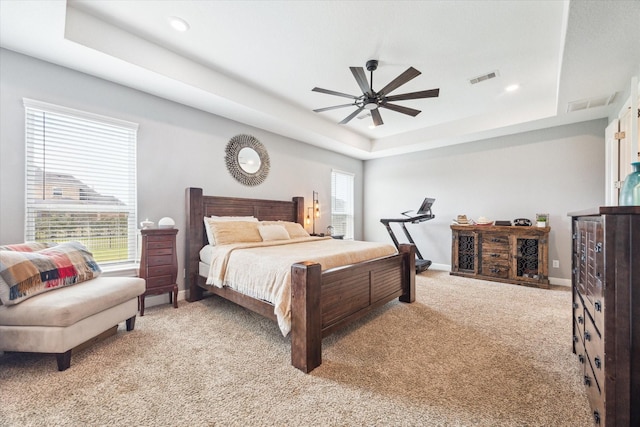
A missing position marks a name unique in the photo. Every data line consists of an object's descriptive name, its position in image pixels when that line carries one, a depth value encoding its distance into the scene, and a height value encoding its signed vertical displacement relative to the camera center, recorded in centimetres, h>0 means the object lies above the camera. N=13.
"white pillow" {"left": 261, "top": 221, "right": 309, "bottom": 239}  430 -26
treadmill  504 -10
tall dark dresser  112 -44
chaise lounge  186 -77
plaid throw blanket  189 -45
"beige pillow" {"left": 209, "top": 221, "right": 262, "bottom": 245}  343 -26
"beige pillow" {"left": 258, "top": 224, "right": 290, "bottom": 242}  379 -28
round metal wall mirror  421 +90
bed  198 -71
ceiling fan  253 +129
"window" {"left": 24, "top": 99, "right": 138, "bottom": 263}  265 +36
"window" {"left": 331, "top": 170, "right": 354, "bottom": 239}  616 +26
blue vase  138 +14
